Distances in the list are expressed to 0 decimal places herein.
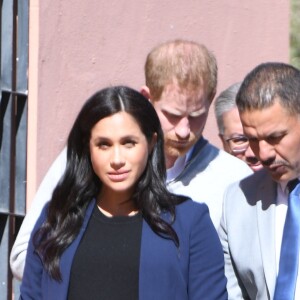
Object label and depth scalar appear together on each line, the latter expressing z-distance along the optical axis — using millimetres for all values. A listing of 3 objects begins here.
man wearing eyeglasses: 13859
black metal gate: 13703
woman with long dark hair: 9875
